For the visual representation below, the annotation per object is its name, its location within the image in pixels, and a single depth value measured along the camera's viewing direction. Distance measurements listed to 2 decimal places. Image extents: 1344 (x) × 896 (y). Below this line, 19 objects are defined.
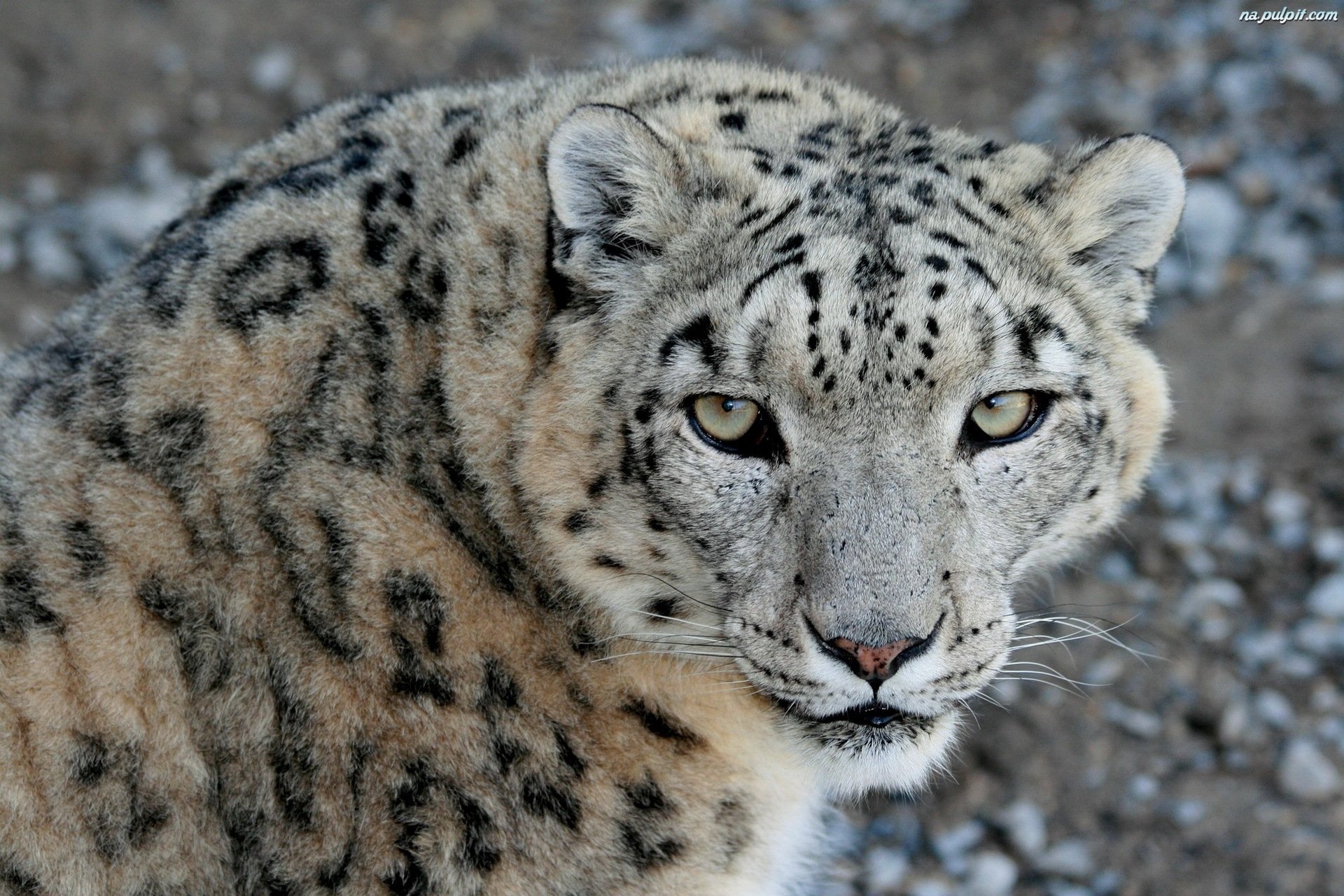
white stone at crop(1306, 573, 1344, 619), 13.24
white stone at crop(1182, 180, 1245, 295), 16.42
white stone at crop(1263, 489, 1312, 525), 13.94
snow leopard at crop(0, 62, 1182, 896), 7.37
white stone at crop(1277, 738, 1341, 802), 11.97
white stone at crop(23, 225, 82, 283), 17.98
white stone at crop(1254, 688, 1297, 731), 12.52
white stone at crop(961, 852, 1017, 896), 11.73
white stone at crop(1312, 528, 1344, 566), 13.59
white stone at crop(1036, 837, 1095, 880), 11.73
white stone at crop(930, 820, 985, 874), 11.93
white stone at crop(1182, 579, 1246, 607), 13.57
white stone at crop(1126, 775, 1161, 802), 12.09
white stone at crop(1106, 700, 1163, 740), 12.59
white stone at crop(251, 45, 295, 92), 20.45
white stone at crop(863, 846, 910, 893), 11.91
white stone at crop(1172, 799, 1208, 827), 11.84
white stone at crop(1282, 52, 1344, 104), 17.95
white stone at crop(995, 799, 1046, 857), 11.91
